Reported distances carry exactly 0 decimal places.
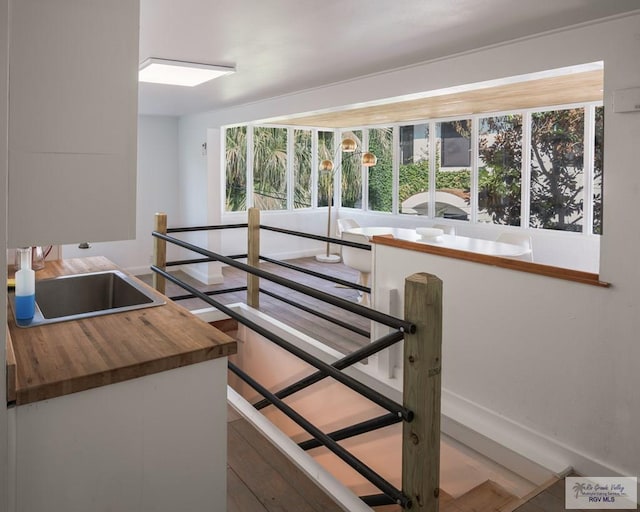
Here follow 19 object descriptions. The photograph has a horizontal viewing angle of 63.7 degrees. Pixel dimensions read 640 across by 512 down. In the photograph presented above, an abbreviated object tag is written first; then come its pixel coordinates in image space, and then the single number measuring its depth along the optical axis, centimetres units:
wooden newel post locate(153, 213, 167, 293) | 398
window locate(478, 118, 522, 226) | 623
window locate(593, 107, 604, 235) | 539
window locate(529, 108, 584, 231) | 562
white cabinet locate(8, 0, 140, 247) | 146
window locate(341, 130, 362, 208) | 881
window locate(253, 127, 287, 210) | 808
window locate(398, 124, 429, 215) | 747
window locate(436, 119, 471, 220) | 684
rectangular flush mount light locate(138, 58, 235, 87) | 350
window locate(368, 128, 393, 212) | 818
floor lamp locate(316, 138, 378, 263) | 668
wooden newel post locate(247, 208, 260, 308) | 437
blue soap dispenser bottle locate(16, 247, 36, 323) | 189
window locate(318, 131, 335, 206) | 880
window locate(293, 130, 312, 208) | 849
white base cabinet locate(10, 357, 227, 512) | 142
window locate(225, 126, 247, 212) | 776
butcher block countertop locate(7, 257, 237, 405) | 144
